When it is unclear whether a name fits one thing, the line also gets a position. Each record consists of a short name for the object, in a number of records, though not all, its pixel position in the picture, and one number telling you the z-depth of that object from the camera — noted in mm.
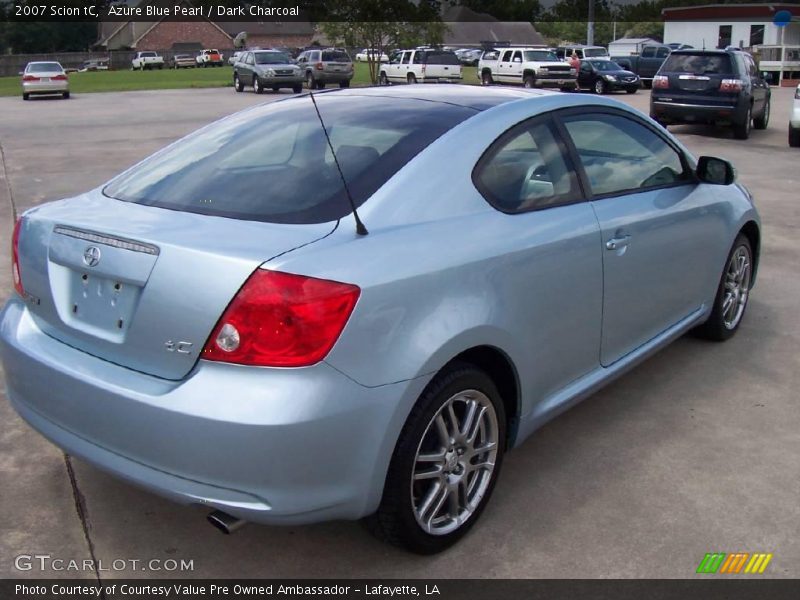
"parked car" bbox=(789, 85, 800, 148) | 14781
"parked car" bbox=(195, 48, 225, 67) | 81000
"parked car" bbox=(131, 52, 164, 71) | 78706
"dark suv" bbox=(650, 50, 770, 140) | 16281
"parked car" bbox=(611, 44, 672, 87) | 35875
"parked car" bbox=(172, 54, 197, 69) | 81000
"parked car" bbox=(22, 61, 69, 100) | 33594
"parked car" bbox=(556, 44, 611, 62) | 39031
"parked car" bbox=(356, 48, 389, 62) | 43000
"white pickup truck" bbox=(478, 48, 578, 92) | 33219
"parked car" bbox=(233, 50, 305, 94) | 36219
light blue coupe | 2557
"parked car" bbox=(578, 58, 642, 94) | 32438
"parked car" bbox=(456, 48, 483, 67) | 69450
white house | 48238
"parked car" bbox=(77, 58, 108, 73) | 84262
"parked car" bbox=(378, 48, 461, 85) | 37156
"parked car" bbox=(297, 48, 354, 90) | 38438
